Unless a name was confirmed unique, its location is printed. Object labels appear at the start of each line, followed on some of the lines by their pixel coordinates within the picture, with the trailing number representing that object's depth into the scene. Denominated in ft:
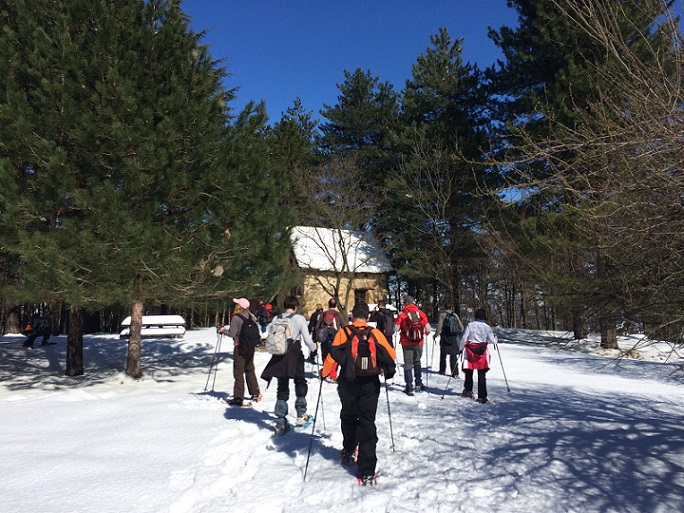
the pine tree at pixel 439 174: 83.51
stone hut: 94.07
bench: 67.90
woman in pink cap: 24.81
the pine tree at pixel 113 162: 27.68
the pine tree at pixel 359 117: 111.96
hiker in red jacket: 28.55
